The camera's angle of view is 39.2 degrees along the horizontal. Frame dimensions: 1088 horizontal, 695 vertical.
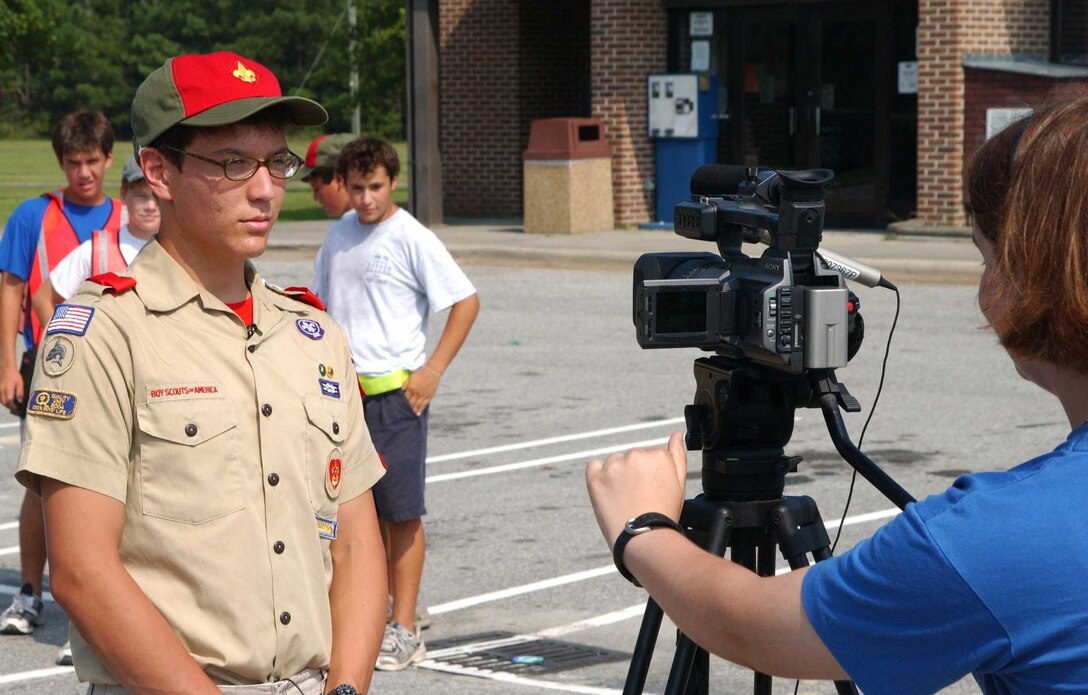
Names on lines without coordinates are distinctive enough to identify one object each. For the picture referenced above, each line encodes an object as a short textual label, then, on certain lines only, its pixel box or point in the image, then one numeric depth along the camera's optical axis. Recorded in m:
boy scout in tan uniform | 2.51
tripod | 2.85
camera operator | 1.66
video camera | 2.70
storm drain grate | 5.45
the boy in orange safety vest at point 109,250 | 5.98
